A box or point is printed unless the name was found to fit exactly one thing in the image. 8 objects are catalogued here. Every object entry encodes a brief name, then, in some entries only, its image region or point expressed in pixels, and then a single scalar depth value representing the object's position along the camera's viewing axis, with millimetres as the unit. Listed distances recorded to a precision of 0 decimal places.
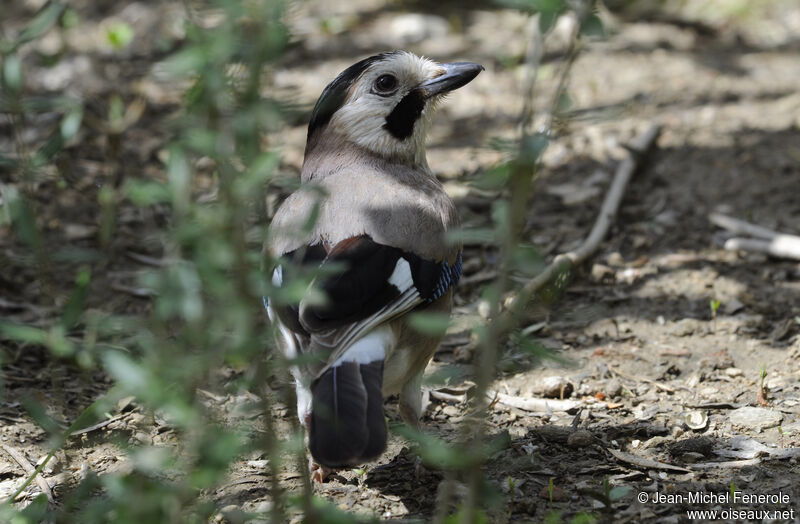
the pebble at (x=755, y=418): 7213
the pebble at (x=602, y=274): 10152
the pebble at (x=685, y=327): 9008
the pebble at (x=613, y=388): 8094
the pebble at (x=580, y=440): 7121
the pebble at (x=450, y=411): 8336
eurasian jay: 5879
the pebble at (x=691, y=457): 6832
